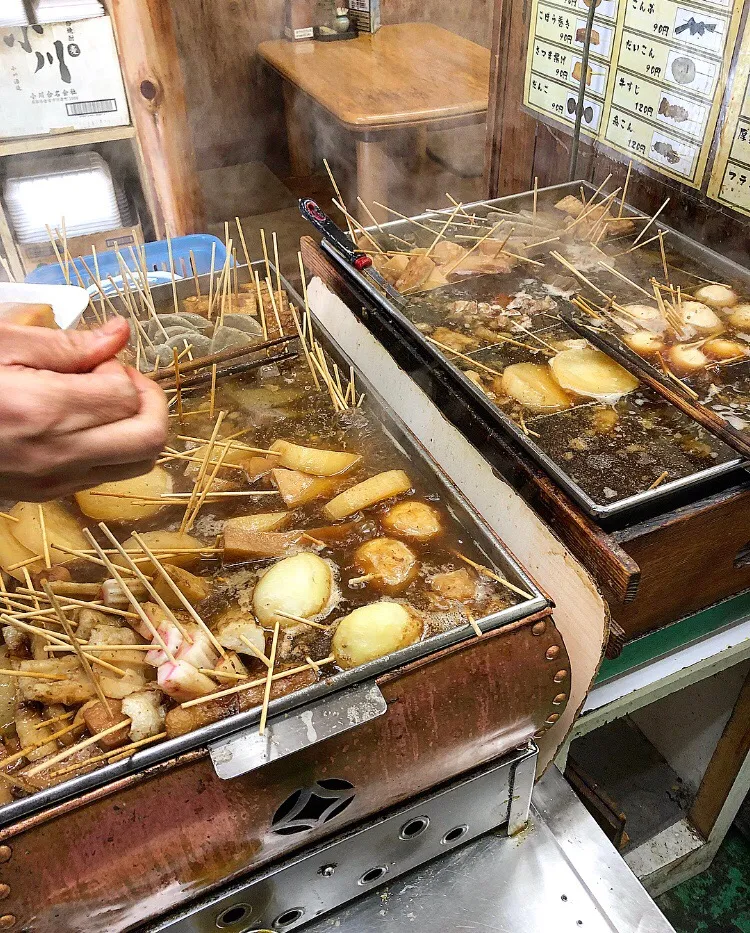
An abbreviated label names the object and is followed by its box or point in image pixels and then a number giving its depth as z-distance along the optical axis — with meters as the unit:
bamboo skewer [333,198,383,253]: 0.99
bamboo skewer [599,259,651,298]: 0.90
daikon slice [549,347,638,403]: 0.75
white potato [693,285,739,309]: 0.87
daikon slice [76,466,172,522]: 0.68
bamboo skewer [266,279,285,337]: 0.93
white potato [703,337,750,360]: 0.79
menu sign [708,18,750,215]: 0.83
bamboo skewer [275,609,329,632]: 0.56
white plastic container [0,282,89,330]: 0.73
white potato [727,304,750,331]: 0.84
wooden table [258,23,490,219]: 1.64
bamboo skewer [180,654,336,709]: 0.51
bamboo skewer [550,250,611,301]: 0.90
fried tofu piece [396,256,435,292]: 0.93
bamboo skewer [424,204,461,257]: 0.98
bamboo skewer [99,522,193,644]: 0.55
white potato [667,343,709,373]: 0.78
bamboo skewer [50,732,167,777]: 0.49
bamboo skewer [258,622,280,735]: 0.49
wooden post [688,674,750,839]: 0.90
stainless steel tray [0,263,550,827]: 0.46
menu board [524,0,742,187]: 0.86
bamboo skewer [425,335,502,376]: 0.77
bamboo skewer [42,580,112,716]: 0.51
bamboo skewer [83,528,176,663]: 0.54
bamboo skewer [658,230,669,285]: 0.92
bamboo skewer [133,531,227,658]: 0.56
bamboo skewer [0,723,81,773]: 0.50
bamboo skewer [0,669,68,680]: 0.52
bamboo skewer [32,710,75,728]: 0.53
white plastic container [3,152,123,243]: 1.42
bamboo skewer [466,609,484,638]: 0.53
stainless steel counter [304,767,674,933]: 0.61
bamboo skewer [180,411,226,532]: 0.68
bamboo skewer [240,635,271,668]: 0.52
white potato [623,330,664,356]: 0.81
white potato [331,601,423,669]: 0.54
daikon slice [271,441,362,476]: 0.72
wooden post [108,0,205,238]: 1.38
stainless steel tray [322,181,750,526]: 0.59
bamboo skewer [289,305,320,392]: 0.84
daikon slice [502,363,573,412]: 0.74
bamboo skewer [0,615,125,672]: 0.54
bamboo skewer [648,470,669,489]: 0.61
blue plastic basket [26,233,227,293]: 1.10
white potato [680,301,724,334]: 0.83
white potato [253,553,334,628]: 0.58
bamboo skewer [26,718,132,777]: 0.48
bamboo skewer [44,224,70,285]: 0.96
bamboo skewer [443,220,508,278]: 0.94
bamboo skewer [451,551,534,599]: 0.56
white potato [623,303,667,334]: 0.84
